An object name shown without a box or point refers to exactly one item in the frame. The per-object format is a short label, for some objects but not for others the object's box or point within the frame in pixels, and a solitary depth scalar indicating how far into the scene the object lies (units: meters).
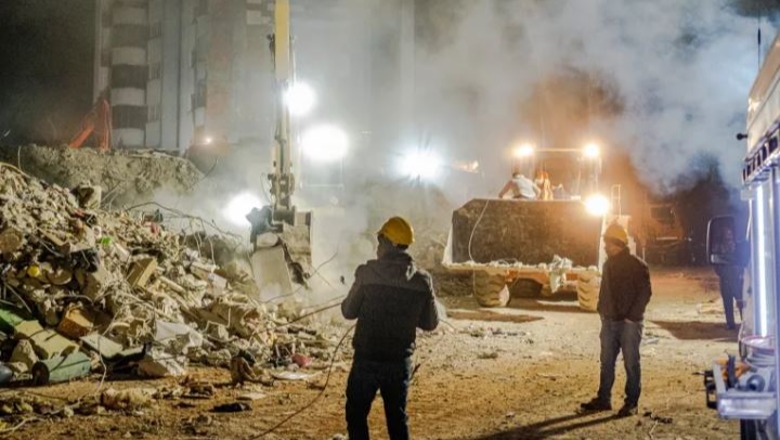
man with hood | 4.38
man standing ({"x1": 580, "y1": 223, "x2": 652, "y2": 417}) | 6.46
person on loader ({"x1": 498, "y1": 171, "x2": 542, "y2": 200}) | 15.10
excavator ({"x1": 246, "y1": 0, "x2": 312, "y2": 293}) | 12.86
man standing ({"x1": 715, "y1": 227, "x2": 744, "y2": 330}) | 11.09
